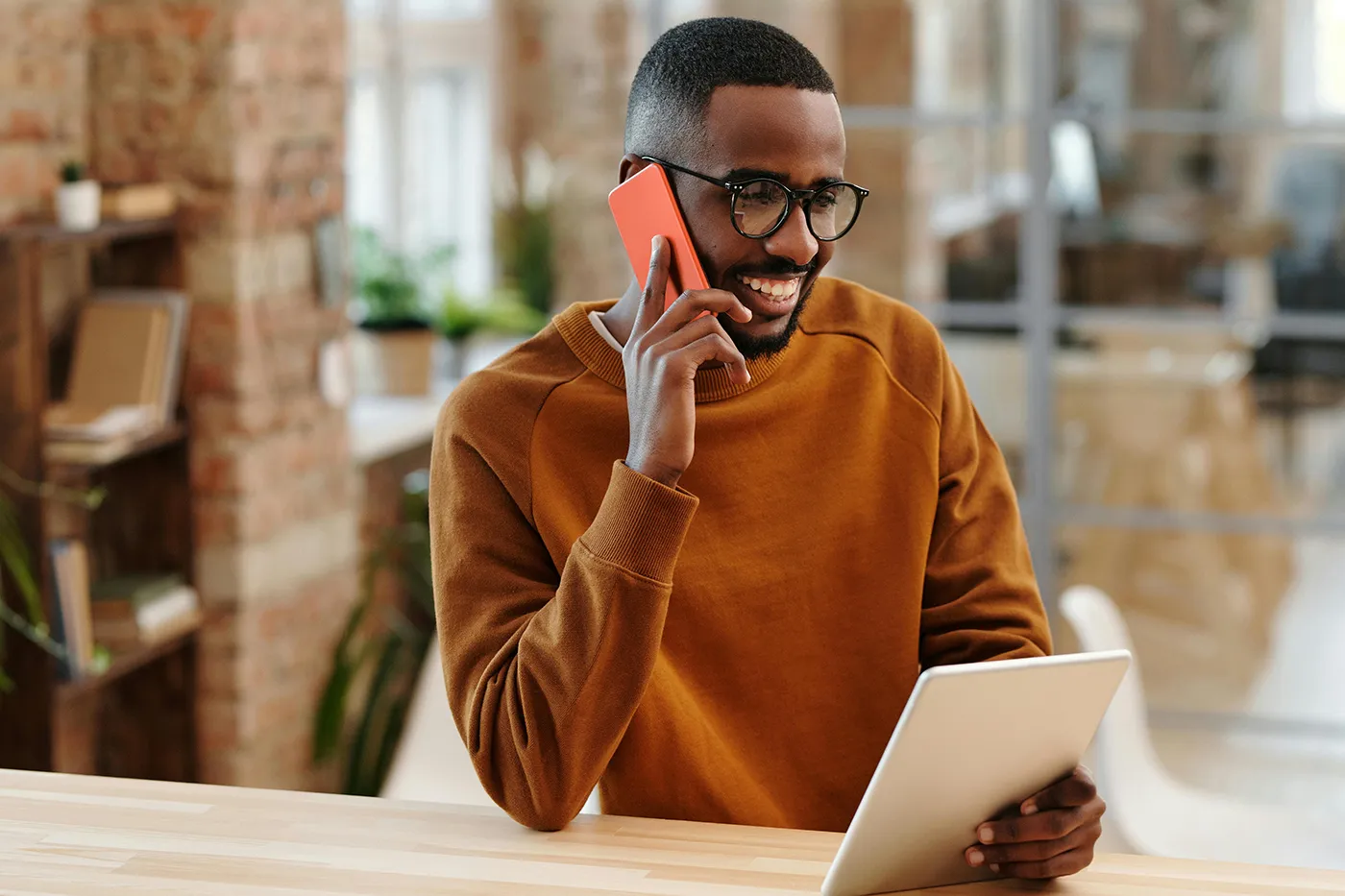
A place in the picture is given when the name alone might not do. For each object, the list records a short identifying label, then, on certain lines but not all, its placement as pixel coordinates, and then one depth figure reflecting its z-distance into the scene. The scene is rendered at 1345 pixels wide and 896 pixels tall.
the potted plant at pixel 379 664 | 3.52
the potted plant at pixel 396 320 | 4.08
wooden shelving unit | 2.64
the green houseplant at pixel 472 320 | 4.31
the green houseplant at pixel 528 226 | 5.07
